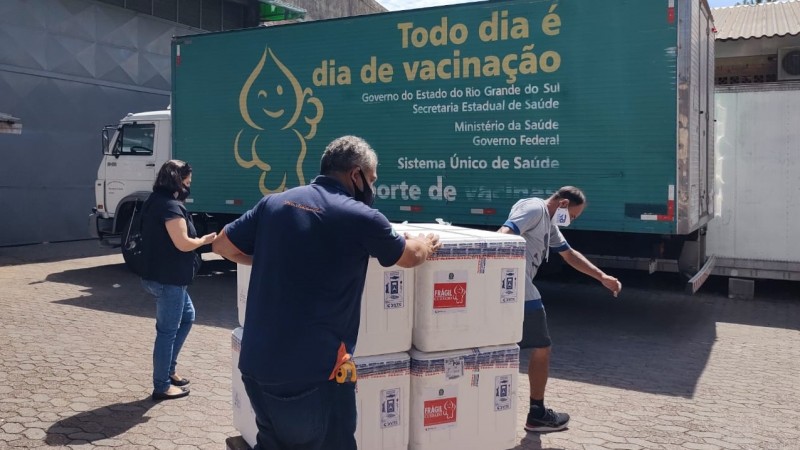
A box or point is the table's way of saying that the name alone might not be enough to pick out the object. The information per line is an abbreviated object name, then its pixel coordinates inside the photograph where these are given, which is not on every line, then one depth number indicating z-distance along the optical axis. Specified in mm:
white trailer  9984
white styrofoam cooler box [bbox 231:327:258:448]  3957
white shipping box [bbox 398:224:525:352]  3934
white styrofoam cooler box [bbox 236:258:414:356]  3797
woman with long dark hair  5418
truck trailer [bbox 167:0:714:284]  8312
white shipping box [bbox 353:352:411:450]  3777
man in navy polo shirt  2893
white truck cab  12312
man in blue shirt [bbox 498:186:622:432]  5102
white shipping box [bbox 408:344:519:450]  3910
